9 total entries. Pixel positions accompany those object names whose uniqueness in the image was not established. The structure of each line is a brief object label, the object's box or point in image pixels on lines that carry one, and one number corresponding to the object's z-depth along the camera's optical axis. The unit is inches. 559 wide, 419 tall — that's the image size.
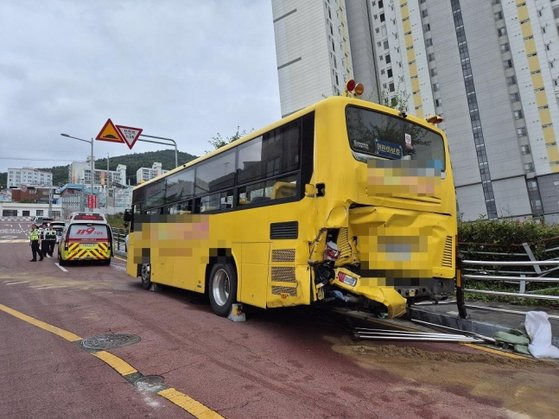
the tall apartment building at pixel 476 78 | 1732.3
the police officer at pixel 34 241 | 771.4
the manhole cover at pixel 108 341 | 212.7
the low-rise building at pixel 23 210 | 4158.5
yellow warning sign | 599.2
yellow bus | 203.6
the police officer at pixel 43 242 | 840.7
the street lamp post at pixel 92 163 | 1257.4
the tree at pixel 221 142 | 906.4
